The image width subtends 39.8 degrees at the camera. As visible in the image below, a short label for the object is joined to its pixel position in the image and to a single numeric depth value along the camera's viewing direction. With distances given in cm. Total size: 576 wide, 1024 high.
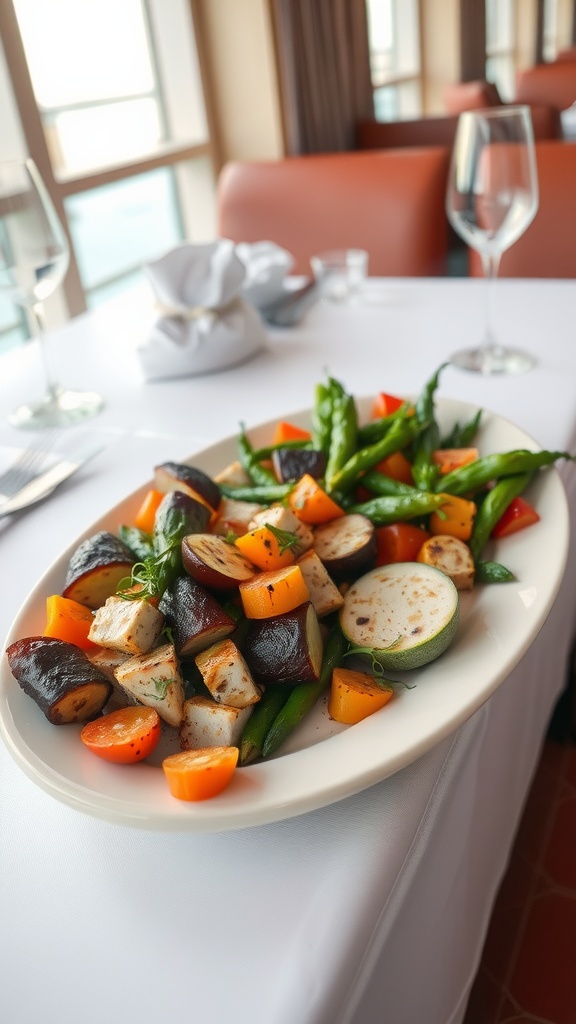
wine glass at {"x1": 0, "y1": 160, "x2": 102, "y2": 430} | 116
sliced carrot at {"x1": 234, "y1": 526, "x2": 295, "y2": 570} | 71
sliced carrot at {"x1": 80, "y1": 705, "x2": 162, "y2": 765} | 57
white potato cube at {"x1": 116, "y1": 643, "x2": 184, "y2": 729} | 60
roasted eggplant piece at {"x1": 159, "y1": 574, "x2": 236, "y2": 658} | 63
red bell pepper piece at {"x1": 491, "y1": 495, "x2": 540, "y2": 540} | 81
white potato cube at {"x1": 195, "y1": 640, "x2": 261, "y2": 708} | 61
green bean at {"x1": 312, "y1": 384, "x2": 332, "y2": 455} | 100
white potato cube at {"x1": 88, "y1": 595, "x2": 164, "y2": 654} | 63
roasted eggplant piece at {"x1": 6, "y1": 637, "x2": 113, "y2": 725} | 59
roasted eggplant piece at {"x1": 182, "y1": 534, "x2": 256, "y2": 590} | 67
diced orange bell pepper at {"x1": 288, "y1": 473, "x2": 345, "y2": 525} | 81
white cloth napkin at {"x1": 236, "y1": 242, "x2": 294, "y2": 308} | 163
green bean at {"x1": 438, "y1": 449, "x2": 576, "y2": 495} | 86
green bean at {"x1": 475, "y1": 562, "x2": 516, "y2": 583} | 73
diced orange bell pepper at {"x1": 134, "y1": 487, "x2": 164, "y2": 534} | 87
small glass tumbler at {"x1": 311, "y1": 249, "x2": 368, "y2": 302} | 173
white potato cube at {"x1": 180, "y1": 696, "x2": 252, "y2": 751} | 59
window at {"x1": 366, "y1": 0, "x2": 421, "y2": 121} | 630
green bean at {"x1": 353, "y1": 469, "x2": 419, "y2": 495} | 89
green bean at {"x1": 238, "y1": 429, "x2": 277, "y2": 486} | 96
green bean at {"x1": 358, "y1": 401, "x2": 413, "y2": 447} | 101
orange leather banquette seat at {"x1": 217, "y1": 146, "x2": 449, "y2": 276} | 232
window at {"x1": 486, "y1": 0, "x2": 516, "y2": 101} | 878
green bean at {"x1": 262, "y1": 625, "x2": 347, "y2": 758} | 61
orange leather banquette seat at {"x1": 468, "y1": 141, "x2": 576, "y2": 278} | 201
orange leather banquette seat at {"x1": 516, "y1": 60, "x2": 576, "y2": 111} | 550
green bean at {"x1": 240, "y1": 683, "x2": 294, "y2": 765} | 59
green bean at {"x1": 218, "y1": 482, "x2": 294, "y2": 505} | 88
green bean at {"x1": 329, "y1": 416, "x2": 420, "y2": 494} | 90
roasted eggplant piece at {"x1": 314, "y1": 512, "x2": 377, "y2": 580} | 74
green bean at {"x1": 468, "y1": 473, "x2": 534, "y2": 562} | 81
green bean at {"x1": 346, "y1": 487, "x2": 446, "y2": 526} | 80
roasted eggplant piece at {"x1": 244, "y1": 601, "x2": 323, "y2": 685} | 62
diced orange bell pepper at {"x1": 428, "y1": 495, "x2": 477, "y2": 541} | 81
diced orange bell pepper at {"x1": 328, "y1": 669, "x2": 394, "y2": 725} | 61
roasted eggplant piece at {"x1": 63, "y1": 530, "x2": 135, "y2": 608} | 74
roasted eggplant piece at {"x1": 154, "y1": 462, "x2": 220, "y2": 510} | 87
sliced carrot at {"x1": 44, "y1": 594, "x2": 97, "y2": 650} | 69
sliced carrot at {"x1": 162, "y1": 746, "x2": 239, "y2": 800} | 53
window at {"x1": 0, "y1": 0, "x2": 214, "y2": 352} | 300
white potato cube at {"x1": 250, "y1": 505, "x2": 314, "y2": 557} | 74
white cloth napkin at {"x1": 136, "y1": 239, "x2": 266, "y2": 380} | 141
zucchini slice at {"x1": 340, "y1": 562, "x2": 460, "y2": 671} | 64
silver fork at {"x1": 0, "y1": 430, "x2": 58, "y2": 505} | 112
